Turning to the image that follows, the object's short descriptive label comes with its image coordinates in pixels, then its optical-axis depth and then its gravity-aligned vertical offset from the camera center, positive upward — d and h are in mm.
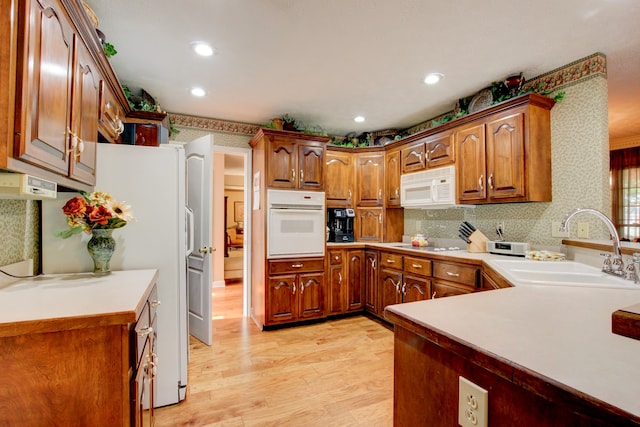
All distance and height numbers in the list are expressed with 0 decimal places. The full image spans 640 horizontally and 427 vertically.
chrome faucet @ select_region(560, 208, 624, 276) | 1393 -175
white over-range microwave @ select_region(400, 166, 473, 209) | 2979 +313
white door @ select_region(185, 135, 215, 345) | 2730 -147
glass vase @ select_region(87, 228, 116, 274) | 1600 -161
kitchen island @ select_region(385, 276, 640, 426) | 485 -281
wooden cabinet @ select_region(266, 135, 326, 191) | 3244 +608
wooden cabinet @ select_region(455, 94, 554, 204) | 2359 +540
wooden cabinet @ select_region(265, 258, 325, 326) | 3207 -797
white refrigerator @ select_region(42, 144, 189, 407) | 1815 -50
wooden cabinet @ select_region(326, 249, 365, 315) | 3535 -755
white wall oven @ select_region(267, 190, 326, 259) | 3215 -65
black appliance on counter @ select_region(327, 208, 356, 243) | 3855 -80
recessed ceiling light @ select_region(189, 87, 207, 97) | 2805 +1199
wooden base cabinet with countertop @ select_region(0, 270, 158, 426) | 869 -441
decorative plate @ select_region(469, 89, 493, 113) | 2689 +1075
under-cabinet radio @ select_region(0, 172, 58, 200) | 969 +111
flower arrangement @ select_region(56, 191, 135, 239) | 1501 +24
